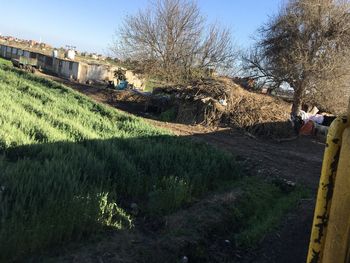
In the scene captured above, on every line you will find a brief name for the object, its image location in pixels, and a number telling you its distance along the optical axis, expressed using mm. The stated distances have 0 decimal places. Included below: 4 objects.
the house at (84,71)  32188
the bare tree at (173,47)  28219
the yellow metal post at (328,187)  1458
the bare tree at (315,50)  22188
